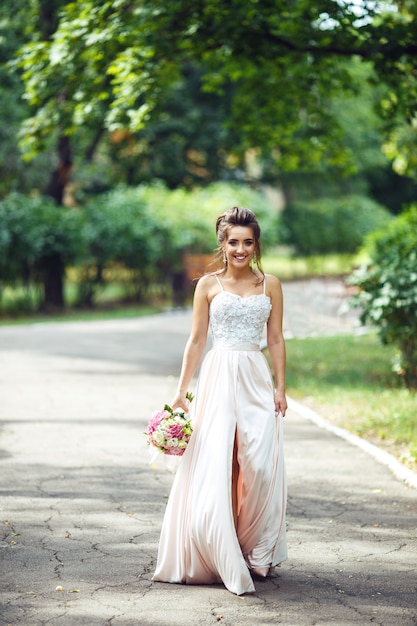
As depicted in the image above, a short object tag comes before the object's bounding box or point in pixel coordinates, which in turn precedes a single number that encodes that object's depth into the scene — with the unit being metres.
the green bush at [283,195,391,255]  37.12
